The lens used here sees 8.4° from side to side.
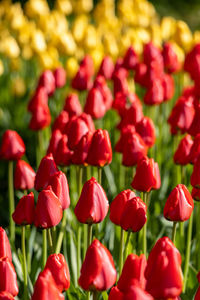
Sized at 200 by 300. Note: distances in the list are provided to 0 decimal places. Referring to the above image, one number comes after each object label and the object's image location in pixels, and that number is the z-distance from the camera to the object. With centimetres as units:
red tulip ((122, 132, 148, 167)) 208
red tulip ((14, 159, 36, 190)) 207
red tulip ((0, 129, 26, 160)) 216
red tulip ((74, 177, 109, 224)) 184
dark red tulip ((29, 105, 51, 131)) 237
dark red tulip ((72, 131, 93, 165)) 204
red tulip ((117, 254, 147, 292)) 168
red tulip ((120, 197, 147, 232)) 183
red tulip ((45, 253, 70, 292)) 171
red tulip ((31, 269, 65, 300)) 163
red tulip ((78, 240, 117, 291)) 169
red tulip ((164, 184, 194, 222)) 186
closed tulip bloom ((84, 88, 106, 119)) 234
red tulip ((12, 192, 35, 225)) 187
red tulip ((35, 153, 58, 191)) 196
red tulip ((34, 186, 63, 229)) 182
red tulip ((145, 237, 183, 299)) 164
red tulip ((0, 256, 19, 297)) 170
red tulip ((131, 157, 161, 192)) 196
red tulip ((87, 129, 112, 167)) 200
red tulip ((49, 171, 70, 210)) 188
